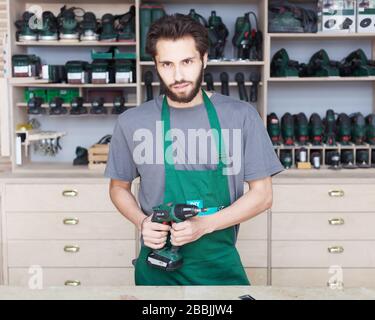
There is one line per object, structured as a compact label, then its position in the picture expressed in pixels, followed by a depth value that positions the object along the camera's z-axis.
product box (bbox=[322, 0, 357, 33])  3.85
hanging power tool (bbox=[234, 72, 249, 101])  3.93
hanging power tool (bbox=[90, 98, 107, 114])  3.94
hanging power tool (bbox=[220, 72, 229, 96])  3.91
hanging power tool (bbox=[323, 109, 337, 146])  3.96
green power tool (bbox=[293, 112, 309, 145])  3.96
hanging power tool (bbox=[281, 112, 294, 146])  3.94
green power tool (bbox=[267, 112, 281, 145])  3.94
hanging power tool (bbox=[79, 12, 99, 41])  3.91
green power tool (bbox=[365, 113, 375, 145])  3.95
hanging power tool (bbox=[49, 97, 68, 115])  3.95
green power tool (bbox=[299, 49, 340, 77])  3.90
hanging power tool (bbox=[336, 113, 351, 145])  3.96
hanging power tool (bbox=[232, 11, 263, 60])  3.89
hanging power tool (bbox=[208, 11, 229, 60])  3.91
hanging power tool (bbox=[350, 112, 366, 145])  3.95
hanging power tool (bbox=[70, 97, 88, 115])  3.94
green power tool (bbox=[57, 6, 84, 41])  3.91
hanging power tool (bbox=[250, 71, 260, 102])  3.94
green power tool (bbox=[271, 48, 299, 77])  3.91
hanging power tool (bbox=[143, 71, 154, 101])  3.90
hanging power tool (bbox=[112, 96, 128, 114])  3.94
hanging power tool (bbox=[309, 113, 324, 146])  3.95
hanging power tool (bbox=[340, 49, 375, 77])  3.89
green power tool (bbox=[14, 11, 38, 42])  3.89
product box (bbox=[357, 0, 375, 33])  3.87
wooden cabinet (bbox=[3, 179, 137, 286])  3.66
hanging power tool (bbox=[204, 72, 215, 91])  3.88
